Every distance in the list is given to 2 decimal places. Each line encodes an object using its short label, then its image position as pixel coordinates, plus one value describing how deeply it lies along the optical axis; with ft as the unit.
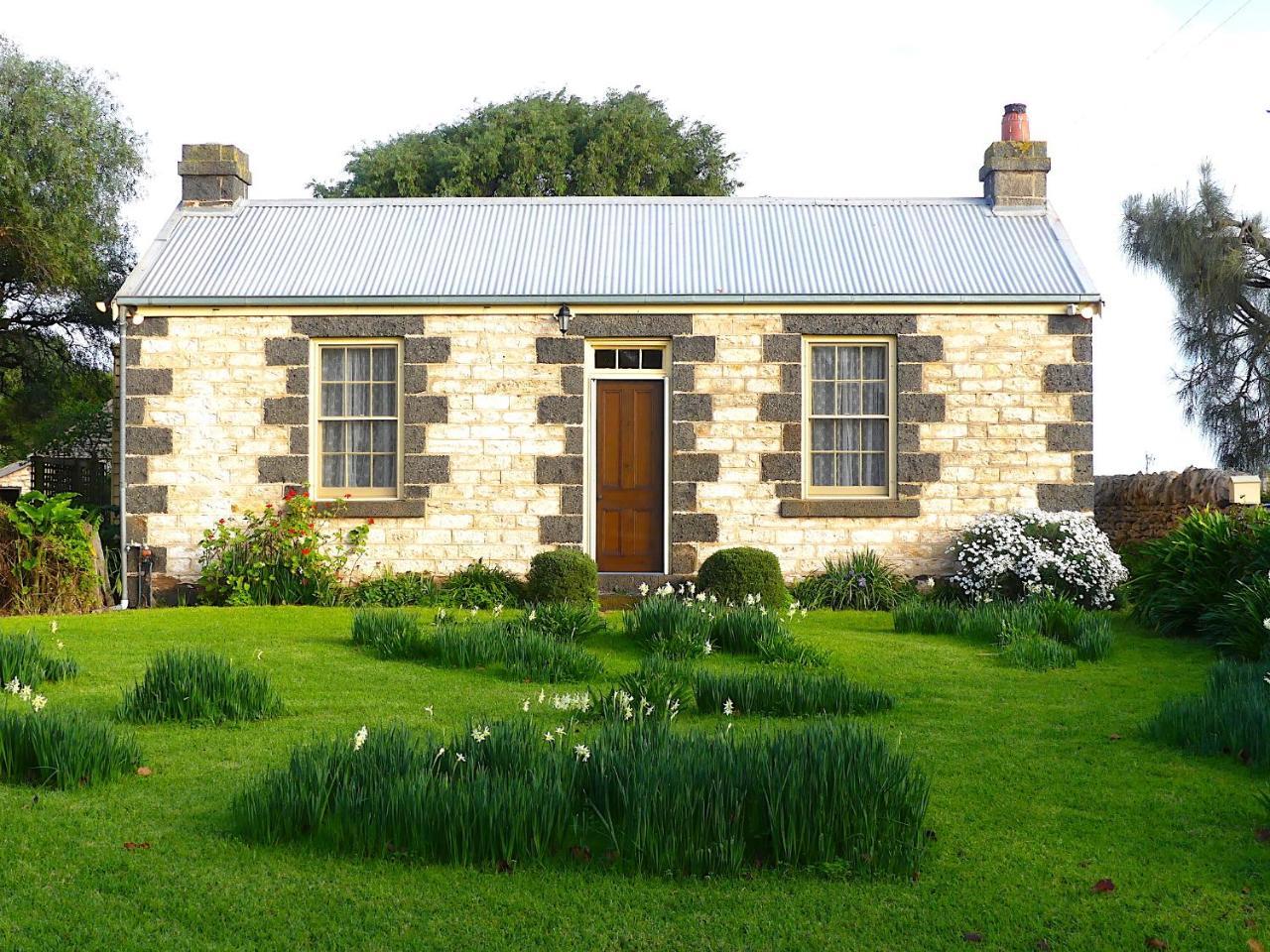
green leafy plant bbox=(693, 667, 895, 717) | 23.38
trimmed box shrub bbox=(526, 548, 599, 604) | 40.37
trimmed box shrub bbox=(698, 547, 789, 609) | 39.91
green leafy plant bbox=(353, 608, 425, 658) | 30.19
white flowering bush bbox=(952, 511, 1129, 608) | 41.70
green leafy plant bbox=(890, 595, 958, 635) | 35.50
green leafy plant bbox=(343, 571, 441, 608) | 43.24
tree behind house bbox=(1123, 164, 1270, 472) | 91.09
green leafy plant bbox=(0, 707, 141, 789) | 18.01
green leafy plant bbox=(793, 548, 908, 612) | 43.60
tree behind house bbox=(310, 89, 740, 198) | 93.20
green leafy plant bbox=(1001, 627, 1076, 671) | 30.48
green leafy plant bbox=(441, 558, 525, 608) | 42.73
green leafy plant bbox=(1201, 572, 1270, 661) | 31.04
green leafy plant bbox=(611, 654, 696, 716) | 22.25
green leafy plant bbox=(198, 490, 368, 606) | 43.47
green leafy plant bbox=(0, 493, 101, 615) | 42.45
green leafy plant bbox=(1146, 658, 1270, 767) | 19.93
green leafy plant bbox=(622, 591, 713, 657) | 30.35
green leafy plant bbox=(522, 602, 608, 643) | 32.24
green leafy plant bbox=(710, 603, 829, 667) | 30.12
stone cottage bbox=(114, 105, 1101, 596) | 45.03
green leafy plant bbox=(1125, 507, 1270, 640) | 36.19
